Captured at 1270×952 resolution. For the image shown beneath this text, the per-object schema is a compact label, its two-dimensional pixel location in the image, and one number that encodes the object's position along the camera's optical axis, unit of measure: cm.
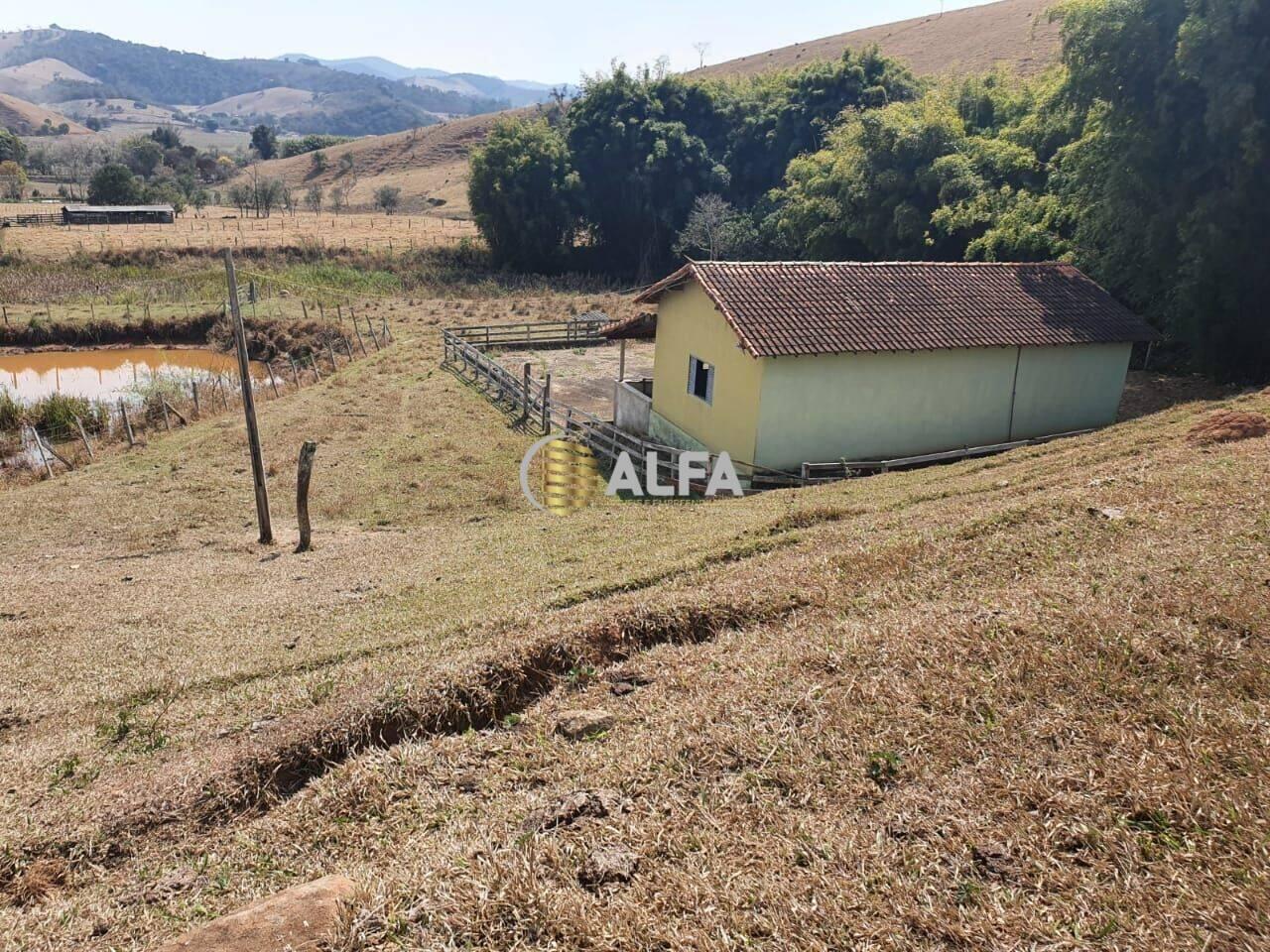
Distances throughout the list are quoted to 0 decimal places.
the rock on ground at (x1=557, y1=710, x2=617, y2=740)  623
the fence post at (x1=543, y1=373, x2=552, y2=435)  2263
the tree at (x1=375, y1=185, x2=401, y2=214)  8569
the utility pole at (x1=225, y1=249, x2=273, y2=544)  1450
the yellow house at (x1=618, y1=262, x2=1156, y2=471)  1739
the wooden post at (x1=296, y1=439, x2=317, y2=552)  1405
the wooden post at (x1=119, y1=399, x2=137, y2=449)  2167
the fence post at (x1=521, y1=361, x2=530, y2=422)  2383
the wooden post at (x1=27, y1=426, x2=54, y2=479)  2000
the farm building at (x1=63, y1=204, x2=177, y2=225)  6112
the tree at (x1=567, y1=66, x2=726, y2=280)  5284
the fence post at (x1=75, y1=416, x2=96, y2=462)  2106
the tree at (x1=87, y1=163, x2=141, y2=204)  7012
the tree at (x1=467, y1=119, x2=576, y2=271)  5197
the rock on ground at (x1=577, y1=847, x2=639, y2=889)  453
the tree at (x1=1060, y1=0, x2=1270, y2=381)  1825
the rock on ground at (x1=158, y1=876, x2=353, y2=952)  419
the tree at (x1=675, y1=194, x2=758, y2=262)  4794
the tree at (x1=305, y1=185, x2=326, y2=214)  8192
